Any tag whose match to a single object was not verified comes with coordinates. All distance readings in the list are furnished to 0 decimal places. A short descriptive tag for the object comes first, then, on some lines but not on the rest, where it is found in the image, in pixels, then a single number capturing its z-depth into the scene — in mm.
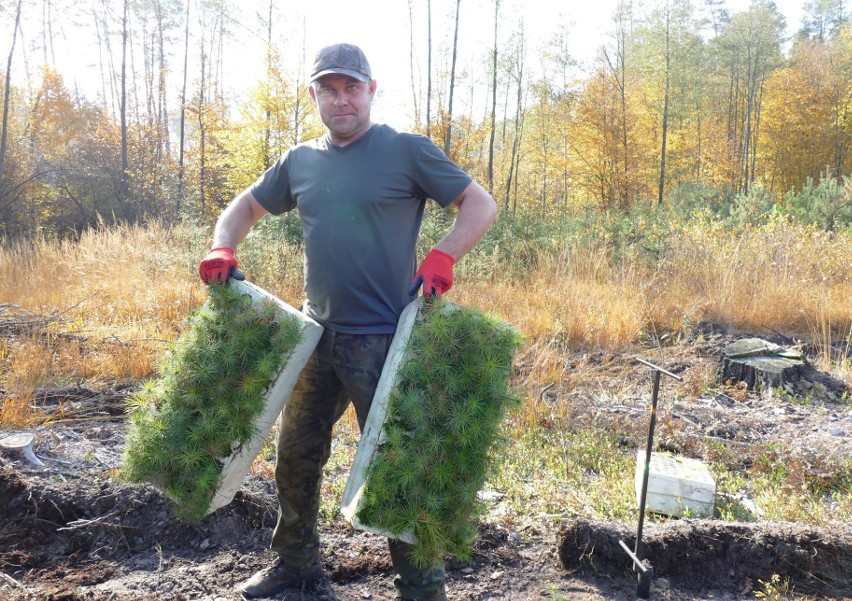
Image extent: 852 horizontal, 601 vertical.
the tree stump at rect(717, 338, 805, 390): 5160
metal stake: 2377
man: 2201
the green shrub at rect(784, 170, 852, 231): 11688
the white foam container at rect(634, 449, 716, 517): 3133
